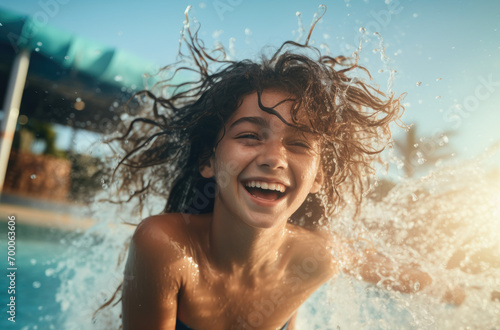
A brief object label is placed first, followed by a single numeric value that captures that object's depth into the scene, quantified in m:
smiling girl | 0.48
